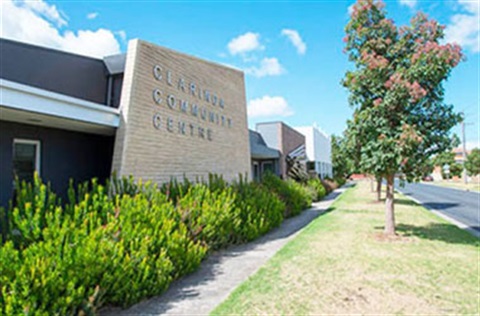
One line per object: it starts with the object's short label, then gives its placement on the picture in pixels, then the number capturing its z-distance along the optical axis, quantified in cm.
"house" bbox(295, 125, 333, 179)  3679
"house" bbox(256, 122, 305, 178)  2649
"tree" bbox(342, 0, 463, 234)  879
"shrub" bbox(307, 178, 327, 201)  2285
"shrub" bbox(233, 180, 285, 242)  1012
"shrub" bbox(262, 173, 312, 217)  1521
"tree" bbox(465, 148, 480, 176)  6249
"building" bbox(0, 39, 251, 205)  829
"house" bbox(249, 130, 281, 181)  2269
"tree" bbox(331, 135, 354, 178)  1089
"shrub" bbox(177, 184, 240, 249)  786
